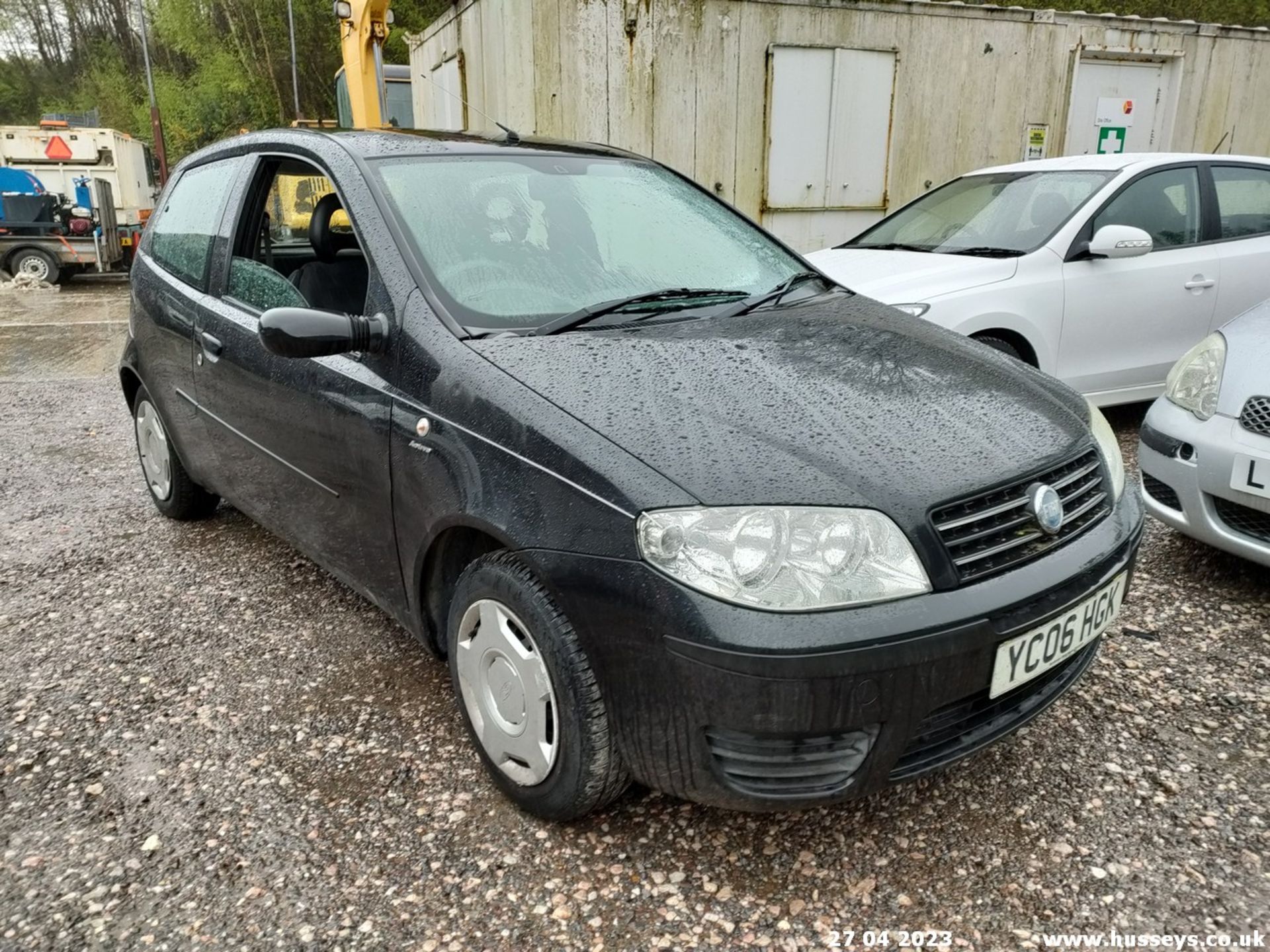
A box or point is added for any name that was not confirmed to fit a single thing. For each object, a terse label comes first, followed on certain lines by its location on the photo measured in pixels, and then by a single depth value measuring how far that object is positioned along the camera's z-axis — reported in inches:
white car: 181.0
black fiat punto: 68.3
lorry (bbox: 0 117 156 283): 613.0
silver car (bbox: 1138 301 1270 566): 117.9
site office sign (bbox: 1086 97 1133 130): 396.8
